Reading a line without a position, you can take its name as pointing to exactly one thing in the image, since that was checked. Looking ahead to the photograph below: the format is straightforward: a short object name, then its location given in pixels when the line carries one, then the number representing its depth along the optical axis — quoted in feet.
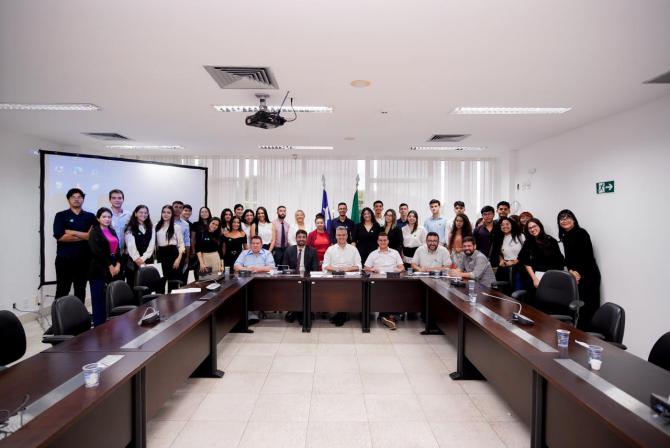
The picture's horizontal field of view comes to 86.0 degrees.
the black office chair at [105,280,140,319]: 10.96
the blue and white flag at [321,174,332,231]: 24.54
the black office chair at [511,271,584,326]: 11.01
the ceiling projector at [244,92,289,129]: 11.81
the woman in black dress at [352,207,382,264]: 18.52
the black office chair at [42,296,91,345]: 8.20
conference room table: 4.86
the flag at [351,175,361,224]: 24.97
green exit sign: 14.97
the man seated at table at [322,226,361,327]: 17.06
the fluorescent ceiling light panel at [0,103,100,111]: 13.74
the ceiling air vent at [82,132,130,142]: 18.65
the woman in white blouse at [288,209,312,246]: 19.39
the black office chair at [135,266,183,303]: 13.38
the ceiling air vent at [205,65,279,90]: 10.32
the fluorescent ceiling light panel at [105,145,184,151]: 22.15
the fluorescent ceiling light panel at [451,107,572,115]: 13.98
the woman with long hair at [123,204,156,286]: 16.22
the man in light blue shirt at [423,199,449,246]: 20.90
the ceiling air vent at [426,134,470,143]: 18.81
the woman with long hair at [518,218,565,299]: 14.65
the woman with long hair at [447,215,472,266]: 17.07
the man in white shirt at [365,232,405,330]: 16.78
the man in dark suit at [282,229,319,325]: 17.37
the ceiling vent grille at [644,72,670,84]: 10.43
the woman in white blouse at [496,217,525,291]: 16.47
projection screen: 17.22
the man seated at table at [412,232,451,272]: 16.63
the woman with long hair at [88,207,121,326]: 14.30
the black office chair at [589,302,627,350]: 8.36
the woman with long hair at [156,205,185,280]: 17.12
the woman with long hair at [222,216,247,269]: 18.72
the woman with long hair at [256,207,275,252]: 20.20
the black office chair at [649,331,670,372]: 6.70
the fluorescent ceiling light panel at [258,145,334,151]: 22.04
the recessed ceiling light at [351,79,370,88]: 11.06
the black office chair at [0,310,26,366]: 7.66
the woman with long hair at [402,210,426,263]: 19.60
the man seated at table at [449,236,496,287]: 14.96
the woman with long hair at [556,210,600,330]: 15.08
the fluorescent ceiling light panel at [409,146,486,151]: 21.84
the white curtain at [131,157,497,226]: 26.09
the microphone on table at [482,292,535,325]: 8.69
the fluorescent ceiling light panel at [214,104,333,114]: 13.94
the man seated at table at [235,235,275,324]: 16.33
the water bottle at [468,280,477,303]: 11.09
